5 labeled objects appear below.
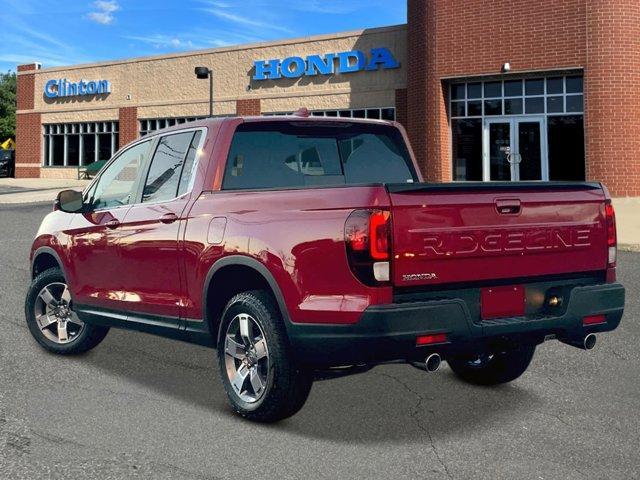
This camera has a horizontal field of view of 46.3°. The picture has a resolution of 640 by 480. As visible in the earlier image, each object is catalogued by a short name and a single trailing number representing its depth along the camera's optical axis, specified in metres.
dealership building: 21.91
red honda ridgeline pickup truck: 3.94
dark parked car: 46.16
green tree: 78.81
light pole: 30.71
